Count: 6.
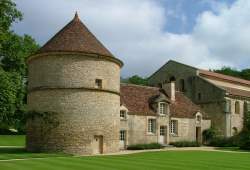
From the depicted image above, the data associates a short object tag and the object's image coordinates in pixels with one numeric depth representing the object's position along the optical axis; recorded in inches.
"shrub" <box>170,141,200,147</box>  1699.4
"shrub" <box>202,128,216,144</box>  1886.1
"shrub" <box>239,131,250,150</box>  1627.7
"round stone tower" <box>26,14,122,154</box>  1240.2
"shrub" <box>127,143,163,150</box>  1535.4
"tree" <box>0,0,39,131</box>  1016.2
